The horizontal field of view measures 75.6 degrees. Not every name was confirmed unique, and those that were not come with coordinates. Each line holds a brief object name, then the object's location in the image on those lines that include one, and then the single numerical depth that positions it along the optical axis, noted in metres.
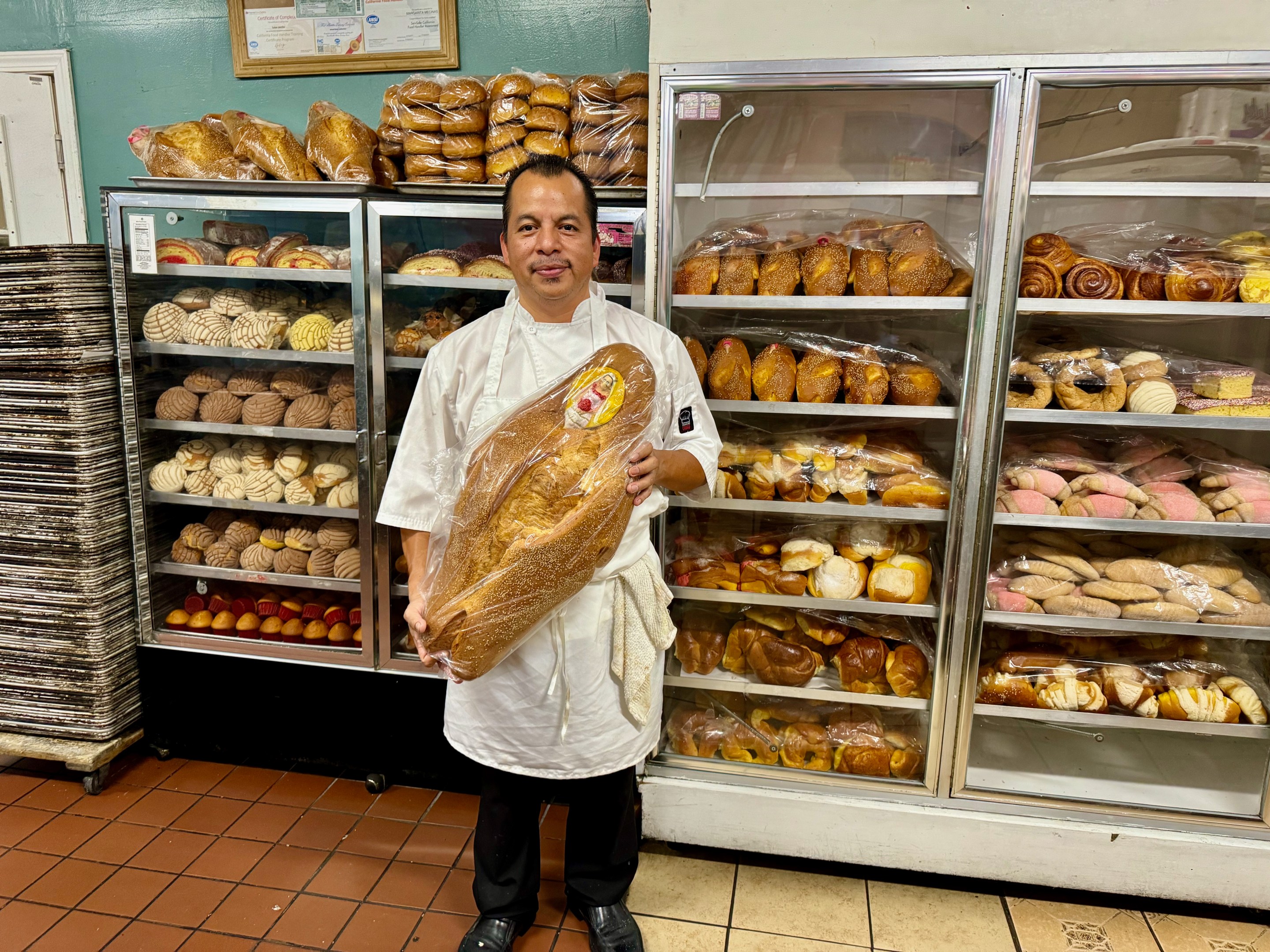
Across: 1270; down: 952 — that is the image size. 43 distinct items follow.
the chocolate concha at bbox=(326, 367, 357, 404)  2.53
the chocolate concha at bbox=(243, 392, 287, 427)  2.54
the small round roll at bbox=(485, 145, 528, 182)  2.33
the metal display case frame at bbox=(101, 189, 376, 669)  2.37
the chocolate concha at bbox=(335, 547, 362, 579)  2.59
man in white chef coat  1.71
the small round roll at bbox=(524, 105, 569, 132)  2.29
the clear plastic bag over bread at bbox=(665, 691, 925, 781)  2.31
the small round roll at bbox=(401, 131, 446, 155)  2.37
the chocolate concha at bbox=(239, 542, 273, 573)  2.65
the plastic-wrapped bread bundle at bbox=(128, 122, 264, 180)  2.44
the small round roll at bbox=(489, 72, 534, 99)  2.30
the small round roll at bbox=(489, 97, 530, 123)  2.31
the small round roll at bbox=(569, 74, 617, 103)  2.28
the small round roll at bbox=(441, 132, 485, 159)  2.36
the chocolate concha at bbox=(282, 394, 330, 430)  2.51
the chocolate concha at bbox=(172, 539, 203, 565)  2.73
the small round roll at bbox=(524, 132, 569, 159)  2.30
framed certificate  2.78
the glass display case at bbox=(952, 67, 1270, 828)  1.99
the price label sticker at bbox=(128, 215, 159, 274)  2.46
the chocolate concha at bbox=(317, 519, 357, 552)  2.61
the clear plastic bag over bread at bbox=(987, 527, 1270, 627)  2.11
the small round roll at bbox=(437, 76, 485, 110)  2.33
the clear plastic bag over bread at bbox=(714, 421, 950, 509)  2.16
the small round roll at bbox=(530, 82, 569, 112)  2.28
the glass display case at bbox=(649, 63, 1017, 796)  2.05
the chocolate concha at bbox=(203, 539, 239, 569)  2.69
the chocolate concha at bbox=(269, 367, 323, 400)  2.56
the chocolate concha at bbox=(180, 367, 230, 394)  2.61
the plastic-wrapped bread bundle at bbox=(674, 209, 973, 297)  2.05
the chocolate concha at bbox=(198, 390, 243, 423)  2.57
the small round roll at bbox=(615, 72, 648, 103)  2.26
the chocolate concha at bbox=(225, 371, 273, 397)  2.58
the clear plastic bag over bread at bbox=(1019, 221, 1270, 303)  1.96
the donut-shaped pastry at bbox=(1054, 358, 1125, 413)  2.04
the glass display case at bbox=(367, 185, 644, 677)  2.25
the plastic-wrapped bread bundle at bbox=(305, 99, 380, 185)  2.38
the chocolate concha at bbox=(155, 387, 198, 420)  2.59
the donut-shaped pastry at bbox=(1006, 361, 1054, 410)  2.05
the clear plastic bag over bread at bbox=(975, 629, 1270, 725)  2.16
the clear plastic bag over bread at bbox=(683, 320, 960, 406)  2.12
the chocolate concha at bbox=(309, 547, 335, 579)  2.61
